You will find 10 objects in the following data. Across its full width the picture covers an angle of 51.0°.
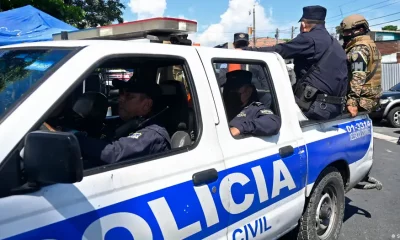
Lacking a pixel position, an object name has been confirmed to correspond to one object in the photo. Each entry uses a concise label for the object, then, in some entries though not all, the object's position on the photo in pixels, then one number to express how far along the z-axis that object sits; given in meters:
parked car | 13.45
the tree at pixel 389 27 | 81.89
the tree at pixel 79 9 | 12.37
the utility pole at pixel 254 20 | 53.77
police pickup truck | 1.66
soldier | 4.34
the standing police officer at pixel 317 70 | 3.80
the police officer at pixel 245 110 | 2.94
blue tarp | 7.06
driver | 2.17
